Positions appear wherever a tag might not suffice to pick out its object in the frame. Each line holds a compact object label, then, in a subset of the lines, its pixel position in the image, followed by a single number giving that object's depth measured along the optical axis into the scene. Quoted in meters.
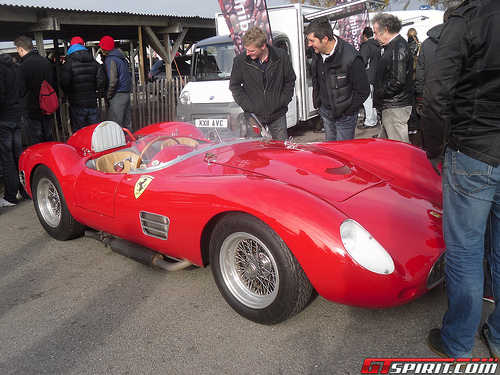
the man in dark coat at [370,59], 8.17
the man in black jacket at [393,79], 4.97
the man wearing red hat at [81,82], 6.96
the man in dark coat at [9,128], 5.32
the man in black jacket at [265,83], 5.15
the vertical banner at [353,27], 11.16
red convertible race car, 2.32
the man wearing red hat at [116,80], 7.59
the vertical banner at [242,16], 7.50
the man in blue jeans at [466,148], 1.91
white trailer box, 8.09
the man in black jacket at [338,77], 4.75
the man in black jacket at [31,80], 6.22
